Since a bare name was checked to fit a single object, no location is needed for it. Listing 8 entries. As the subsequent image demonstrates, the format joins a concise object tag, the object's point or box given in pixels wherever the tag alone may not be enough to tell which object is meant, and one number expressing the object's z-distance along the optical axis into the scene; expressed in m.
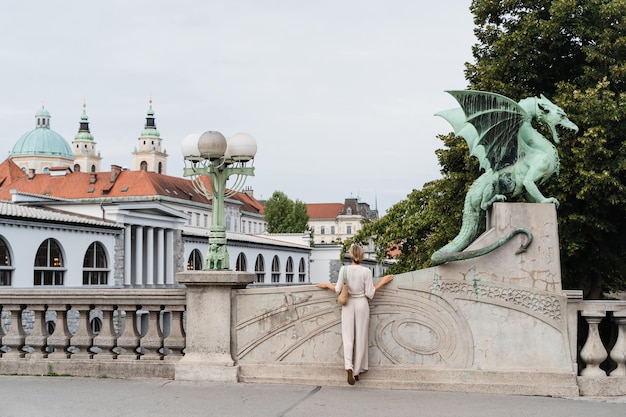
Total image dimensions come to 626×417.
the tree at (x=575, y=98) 16.20
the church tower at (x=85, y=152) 153.62
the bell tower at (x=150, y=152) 151.25
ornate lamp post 10.57
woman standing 7.29
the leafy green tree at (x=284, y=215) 105.81
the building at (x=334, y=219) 156.25
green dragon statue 7.74
